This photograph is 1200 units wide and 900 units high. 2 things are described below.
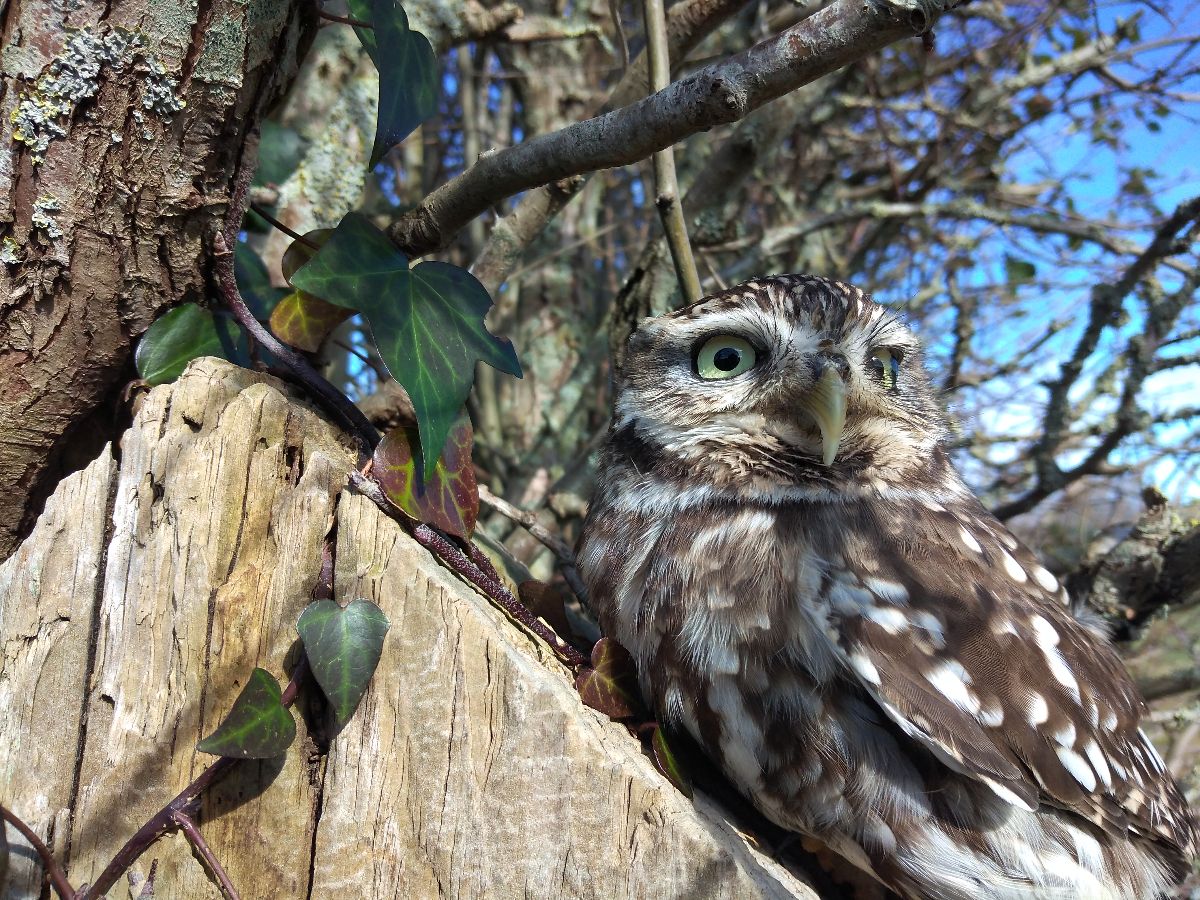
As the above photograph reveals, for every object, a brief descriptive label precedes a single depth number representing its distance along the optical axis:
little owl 0.16
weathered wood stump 0.14
